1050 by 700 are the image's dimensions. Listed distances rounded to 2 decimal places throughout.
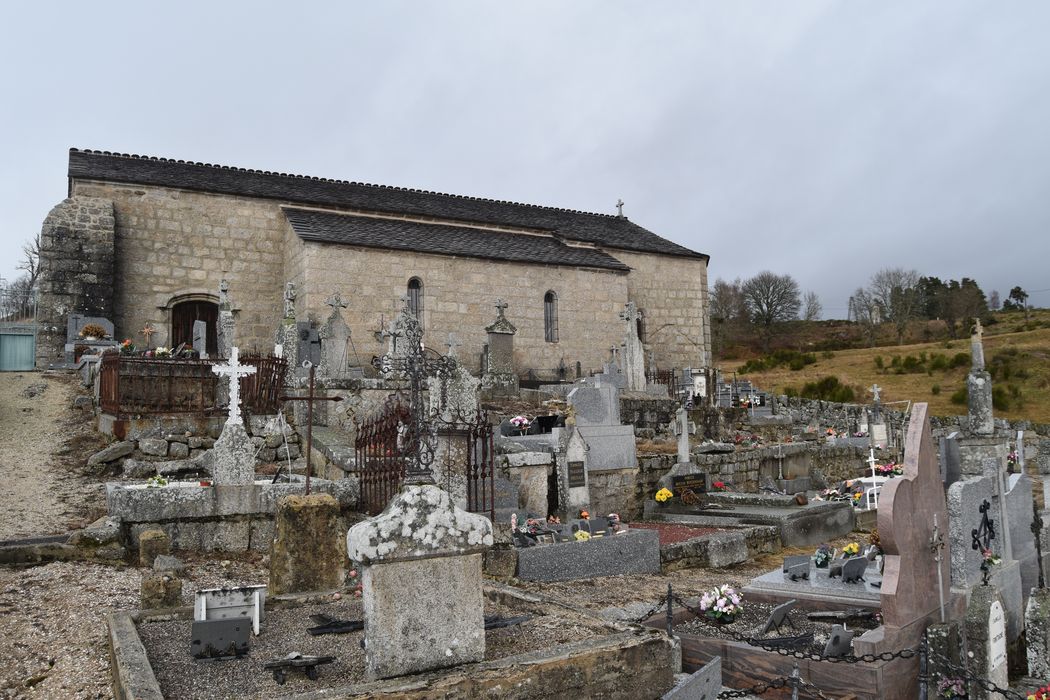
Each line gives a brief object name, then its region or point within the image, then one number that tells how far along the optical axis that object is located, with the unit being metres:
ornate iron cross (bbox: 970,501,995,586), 6.43
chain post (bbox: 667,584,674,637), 5.47
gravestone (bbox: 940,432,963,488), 6.74
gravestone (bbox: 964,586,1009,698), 5.50
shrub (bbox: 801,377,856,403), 33.66
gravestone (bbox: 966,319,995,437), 15.30
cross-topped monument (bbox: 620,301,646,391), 19.97
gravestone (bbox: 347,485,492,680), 3.83
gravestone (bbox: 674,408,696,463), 12.98
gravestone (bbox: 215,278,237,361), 15.54
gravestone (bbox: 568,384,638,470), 11.41
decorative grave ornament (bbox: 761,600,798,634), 6.07
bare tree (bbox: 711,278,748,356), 55.12
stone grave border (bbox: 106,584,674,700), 3.65
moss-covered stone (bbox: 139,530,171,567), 6.64
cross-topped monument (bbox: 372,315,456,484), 4.24
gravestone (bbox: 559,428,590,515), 10.48
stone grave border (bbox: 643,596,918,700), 5.04
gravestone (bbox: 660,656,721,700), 4.46
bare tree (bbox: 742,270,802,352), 58.28
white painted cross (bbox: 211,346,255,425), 8.54
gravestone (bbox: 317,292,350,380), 15.67
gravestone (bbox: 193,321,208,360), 18.88
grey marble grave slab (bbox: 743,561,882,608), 6.57
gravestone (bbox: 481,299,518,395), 19.11
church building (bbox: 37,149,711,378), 19.98
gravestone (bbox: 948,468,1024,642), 6.22
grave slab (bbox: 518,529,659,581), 7.95
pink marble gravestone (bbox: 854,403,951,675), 5.34
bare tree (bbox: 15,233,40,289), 45.50
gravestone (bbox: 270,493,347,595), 6.08
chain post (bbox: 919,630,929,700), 4.76
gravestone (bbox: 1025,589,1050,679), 5.79
